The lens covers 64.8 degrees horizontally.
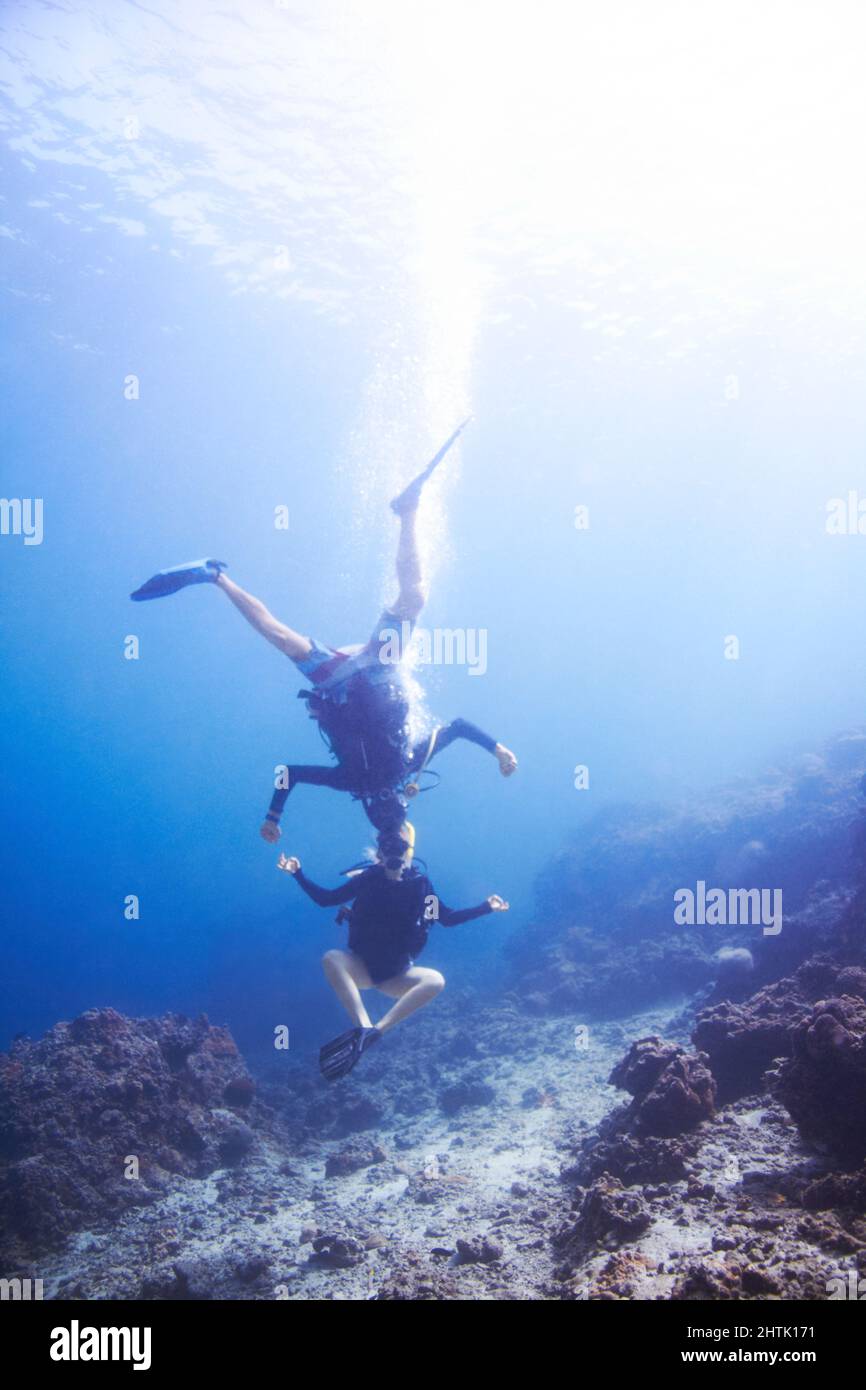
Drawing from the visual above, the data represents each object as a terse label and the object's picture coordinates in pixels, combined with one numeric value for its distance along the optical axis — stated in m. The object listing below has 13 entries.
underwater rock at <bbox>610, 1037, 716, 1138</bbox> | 6.02
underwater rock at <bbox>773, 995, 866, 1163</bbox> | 4.99
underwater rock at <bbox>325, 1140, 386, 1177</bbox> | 9.73
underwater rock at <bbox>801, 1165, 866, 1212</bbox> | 4.36
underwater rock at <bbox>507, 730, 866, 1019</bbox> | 11.73
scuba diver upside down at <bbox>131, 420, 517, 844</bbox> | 7.00
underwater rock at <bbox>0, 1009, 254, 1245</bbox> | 8.20
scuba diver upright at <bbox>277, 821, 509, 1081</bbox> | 6.85
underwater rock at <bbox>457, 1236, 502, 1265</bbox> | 5.70
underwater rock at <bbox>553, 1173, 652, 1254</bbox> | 4.86
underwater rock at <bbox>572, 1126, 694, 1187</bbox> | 5.52
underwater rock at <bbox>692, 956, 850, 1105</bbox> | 6.80
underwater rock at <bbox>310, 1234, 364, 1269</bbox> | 6.52
